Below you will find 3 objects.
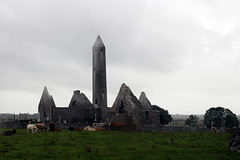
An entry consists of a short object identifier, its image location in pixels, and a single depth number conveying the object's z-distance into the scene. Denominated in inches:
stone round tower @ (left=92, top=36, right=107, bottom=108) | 3024.1
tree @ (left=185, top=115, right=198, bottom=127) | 3970.5
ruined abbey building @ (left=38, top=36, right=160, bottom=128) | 1951.3
